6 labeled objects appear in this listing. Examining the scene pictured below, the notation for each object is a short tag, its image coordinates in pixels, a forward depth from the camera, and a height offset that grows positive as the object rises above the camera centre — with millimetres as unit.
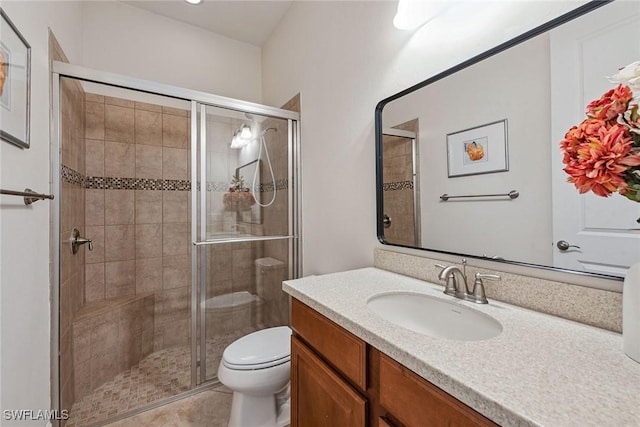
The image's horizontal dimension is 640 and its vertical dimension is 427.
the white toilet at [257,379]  1321 -798
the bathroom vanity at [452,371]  438 -300
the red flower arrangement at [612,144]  515 +133
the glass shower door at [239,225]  1800 -70
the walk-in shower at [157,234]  1613 -134
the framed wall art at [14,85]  884 +475
